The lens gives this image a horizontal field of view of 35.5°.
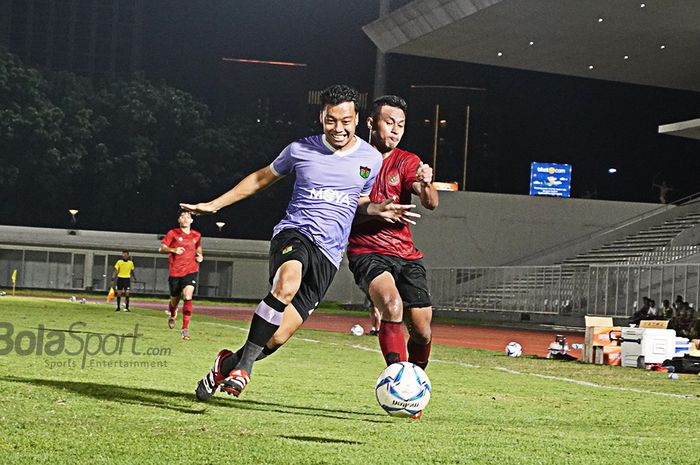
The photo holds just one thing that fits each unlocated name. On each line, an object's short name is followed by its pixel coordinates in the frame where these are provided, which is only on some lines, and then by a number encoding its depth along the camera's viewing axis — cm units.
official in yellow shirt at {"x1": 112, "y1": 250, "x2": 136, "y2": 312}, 3019
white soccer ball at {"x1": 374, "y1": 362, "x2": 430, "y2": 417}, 717
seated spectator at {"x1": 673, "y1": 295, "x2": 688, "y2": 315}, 2696
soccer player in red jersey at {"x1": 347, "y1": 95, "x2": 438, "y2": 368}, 816
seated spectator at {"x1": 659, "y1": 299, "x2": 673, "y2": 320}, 2696
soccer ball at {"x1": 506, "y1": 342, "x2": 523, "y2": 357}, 1820
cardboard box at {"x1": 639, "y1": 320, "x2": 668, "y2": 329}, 1734
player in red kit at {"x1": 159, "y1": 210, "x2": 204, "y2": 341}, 1938
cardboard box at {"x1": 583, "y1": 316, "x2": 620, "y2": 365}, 1705
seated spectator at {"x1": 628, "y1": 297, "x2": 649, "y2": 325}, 2609
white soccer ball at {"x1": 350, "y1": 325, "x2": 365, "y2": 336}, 2298
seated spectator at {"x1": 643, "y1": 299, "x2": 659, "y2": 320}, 2611
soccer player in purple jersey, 746
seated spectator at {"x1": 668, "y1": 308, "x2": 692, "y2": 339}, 2041
